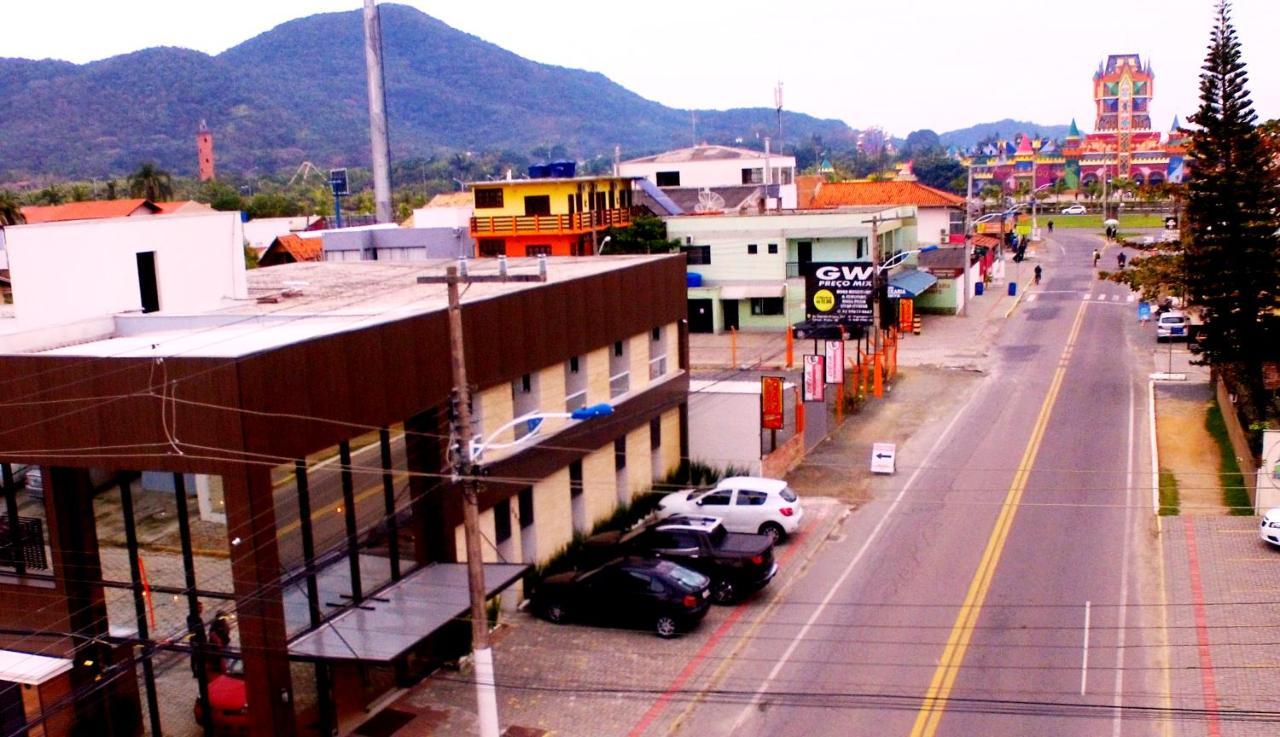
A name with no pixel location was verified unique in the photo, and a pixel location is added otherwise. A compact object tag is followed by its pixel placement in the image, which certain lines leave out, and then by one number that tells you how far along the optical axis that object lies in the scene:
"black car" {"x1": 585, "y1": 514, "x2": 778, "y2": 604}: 22.03
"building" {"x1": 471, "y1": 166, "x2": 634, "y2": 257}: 57.88
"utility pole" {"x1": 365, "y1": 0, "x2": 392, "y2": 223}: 53.66
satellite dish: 73.06
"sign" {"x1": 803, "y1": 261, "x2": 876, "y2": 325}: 39.50
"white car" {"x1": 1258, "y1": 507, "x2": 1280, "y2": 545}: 23.83
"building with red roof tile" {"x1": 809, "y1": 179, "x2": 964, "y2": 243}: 77.00
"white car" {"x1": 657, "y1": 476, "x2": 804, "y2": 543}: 25.84
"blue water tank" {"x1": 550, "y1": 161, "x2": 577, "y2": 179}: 62.71
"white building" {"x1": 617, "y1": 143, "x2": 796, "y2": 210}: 81.12
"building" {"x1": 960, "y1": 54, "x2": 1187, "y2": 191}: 172.38
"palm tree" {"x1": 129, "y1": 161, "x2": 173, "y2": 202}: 101.81
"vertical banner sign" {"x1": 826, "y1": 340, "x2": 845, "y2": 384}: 36.91
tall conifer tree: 35.19
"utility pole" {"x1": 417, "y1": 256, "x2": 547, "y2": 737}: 14.16
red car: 16.73
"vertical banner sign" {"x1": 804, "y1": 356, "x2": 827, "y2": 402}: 35.12
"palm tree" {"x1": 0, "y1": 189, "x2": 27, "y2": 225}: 59.90
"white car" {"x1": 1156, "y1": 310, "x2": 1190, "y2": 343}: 51.22
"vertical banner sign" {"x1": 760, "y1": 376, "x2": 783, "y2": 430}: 30.89
